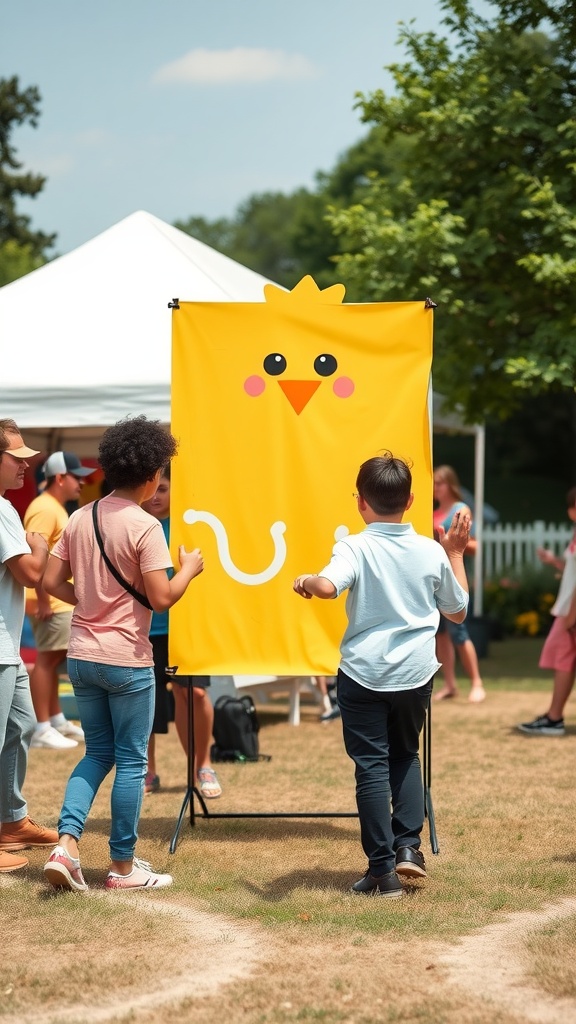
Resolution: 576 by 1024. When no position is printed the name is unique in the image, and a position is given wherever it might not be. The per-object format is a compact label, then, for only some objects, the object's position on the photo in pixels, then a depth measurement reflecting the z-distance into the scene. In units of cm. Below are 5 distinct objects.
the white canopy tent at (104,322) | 983
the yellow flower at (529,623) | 1906
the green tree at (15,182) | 3031
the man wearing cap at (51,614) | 859
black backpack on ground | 825
